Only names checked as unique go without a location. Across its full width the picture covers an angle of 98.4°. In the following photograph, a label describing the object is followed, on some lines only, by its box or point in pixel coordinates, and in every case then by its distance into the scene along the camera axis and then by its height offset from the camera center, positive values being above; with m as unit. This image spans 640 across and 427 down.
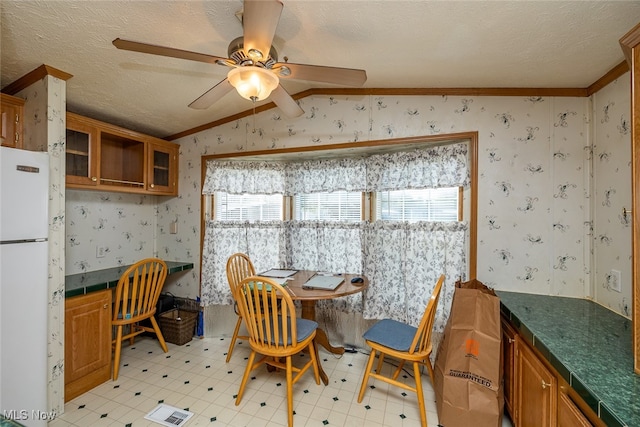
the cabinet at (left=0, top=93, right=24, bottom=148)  1.88 +0.64
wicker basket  2.90 -1.20
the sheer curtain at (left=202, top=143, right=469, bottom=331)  2.34 -0.23
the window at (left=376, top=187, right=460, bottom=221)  2.37 +0.09
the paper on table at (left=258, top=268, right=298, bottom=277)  2.67 -0.58
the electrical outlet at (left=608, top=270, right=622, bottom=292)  1.64 -0.39
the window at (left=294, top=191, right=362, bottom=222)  2.82 +0.09
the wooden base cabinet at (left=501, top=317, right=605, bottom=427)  1.10 -0.84
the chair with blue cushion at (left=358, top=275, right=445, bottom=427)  1.76 -0.89
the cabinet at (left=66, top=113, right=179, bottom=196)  2.31 +0.54
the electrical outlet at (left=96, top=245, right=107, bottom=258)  2.83 -0.39
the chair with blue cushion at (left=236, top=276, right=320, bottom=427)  1.78 -0.85
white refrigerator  1.55 -0.42
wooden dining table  2.09 -0.60
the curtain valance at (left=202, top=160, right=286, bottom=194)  3.06 +0.40
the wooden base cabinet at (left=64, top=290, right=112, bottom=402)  2.05 -1.01
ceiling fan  1.10 +0.73
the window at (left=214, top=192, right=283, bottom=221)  3.11 +0.08
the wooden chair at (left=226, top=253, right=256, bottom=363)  2.56 -0.57
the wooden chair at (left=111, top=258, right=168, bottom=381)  2.33 -0.82
